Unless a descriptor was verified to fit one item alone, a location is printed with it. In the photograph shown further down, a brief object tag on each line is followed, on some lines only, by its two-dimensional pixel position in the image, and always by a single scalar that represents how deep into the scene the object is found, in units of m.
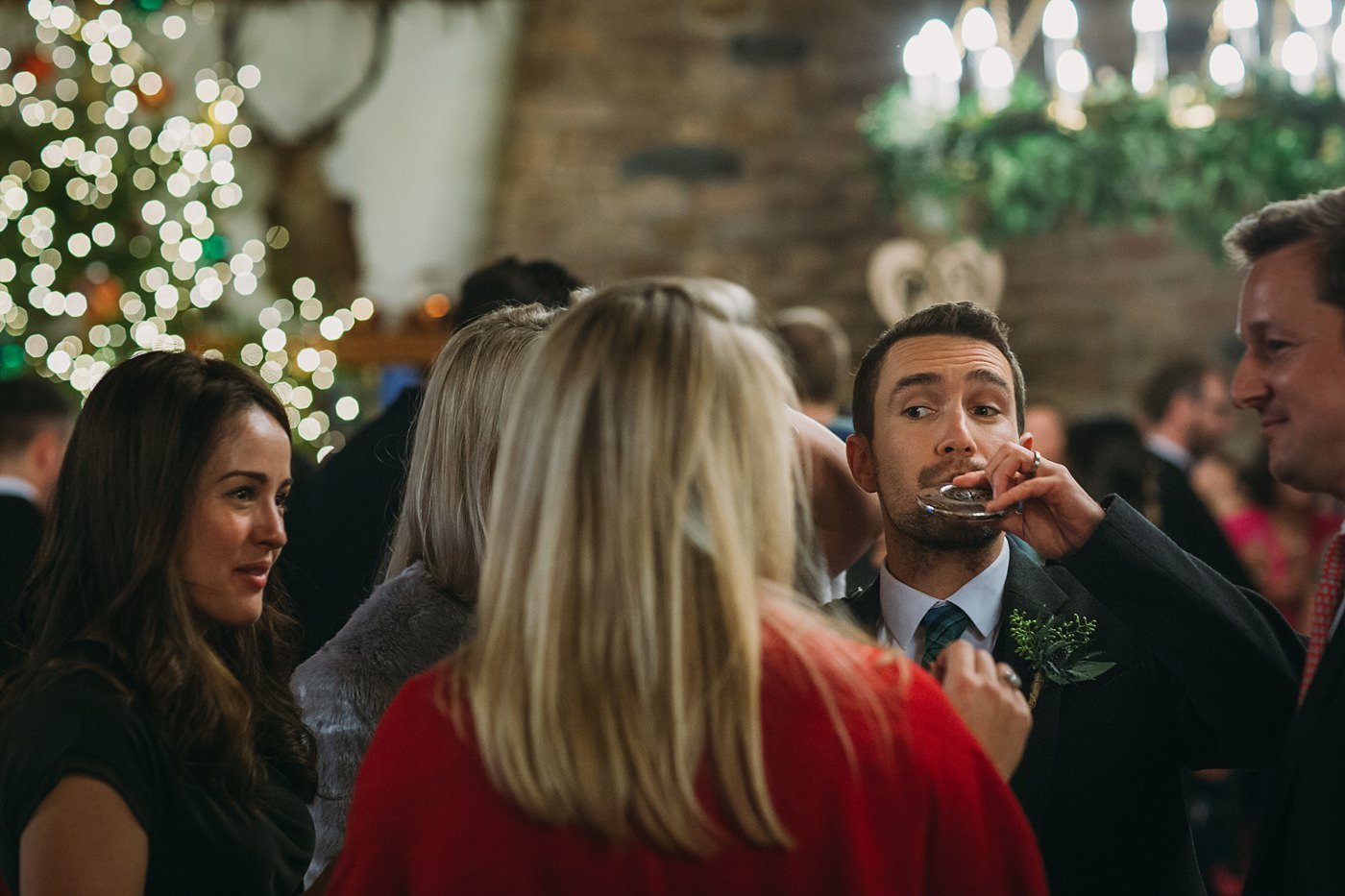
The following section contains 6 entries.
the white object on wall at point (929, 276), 5.67
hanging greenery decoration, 5.02
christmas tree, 5.86
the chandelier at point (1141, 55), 5.15
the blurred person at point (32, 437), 3.75
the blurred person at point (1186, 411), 5.18
